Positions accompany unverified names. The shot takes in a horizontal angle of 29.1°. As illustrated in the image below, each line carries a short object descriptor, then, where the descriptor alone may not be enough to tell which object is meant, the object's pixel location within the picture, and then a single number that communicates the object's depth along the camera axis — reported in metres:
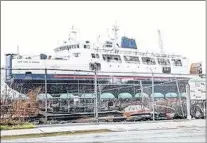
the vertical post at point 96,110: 13.45
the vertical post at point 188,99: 15.03
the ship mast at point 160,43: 56.18
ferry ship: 36.25
